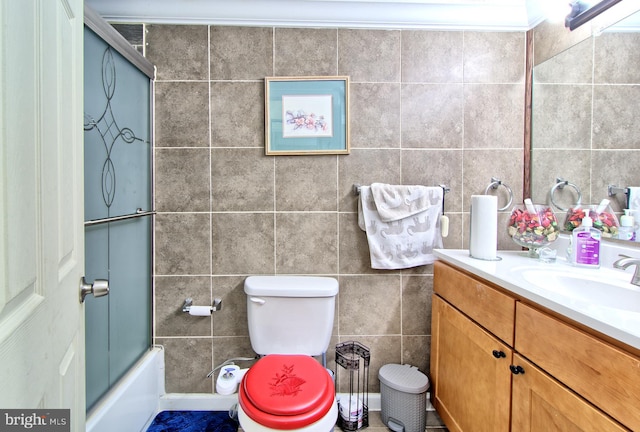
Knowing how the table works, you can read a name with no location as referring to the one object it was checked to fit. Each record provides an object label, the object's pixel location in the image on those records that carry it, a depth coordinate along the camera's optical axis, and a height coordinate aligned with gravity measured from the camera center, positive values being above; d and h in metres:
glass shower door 1.21 -0.04
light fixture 1.32 +0.81
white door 0.43 -0.01
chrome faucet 1.01 -0.19
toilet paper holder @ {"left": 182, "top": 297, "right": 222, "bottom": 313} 1.67 -0.54
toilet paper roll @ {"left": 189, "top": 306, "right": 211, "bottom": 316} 1.66 -0.56
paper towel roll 1.38 -0.10
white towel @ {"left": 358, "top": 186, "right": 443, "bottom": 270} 1.68 -0.15
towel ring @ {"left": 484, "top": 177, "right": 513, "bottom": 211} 1.73 +0.09
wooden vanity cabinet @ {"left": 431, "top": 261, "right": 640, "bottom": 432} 0.73 -0.47
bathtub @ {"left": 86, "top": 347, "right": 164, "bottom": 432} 1.25 -0.85
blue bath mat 1.60 -1.11
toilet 1.10 -0.67
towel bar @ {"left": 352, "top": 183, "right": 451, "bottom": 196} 1.70 +0.07
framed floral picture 1.70 +0.45
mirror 1.25 +0.36
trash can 1.52 -0.93
